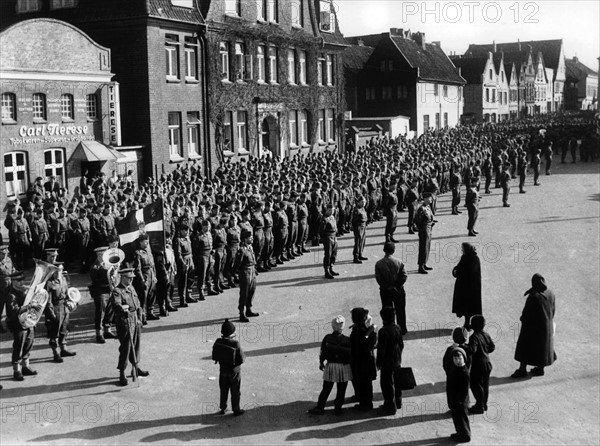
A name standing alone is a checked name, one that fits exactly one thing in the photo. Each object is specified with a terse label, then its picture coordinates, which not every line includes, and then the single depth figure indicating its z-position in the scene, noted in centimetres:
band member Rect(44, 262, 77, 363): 1235
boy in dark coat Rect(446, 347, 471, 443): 945
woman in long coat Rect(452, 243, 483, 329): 1338
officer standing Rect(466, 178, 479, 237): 2289
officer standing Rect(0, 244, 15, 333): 1339
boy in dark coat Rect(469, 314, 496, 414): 1020
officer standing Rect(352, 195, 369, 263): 1973
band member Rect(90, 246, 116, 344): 1346
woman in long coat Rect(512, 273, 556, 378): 1149
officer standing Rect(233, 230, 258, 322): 1449
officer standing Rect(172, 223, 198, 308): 1543
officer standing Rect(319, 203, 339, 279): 1806
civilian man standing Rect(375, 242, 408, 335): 1350
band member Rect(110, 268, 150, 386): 1133
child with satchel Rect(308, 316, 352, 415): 1024
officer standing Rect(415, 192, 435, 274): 1830
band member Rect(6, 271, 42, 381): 1162
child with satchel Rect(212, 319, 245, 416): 1016
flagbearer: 1382
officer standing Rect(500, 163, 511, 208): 2852
